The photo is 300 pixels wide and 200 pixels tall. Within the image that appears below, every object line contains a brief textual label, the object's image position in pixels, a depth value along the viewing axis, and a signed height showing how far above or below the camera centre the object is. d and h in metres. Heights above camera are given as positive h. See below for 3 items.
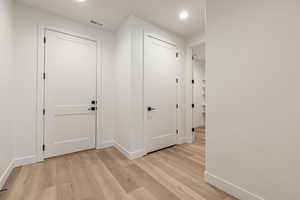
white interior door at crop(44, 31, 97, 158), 2.48 +0.15
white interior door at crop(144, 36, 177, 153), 2.76 +0.17
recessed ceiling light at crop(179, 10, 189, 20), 2.46 +1.69
